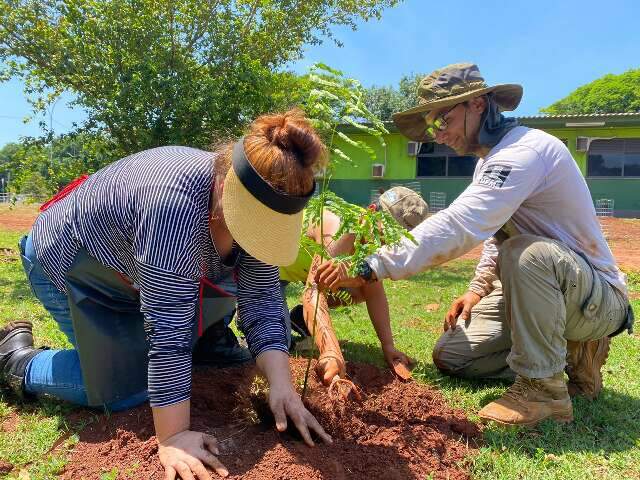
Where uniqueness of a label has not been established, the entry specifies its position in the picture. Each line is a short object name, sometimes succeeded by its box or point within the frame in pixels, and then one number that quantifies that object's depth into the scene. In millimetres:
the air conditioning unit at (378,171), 17391
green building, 15955
